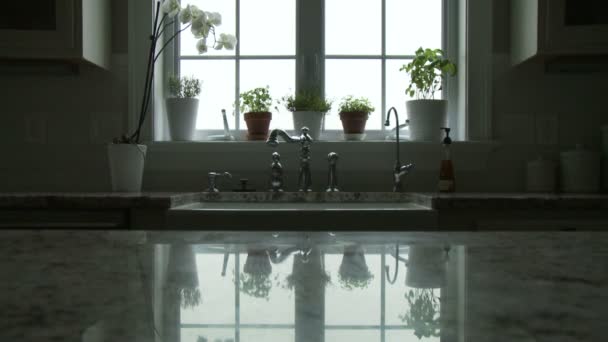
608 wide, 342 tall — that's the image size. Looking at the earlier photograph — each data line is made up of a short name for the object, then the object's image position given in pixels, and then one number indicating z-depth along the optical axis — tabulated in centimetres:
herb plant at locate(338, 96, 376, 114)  241
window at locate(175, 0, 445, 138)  252
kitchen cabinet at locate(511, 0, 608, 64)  199
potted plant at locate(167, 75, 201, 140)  238
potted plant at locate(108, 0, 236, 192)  208
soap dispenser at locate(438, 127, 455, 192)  212
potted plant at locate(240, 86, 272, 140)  240
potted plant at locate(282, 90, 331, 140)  239
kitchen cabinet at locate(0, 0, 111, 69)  204
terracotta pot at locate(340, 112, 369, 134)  240
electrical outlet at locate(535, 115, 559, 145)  232
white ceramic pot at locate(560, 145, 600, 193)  213
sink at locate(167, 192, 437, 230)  161
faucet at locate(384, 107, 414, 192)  213
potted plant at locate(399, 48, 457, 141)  234
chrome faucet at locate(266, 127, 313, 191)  218
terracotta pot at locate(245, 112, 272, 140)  240
